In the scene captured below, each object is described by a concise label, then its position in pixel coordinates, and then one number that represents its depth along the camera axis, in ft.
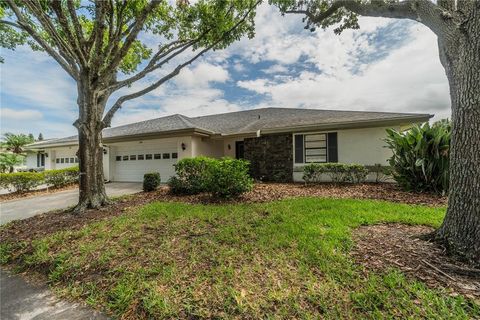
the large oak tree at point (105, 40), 18.78
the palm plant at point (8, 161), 46.47
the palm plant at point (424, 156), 21.50
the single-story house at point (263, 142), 32.42
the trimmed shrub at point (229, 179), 22.70
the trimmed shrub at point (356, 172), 29.66
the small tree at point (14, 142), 60.85
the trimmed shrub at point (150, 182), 30.36
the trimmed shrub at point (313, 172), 30.86
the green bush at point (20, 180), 34.37
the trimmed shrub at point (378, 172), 31.01
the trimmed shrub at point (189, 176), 26.96
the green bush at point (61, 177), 38.29
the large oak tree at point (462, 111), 9.11
